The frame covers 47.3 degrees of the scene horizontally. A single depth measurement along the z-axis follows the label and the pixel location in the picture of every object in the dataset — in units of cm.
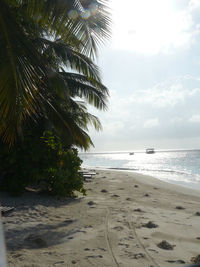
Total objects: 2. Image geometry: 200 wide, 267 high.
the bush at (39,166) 737
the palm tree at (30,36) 355
